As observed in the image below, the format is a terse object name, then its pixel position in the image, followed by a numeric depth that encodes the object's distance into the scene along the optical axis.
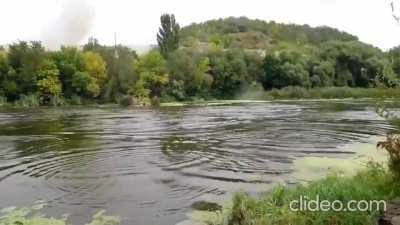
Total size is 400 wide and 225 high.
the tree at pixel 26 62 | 57.88
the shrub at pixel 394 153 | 6.72
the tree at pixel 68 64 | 60.05
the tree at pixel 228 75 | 70.19
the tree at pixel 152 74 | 62.28
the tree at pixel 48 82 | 57.44
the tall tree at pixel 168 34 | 83.92
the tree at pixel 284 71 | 70.81
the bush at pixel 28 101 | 53.84
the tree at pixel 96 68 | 61.66
